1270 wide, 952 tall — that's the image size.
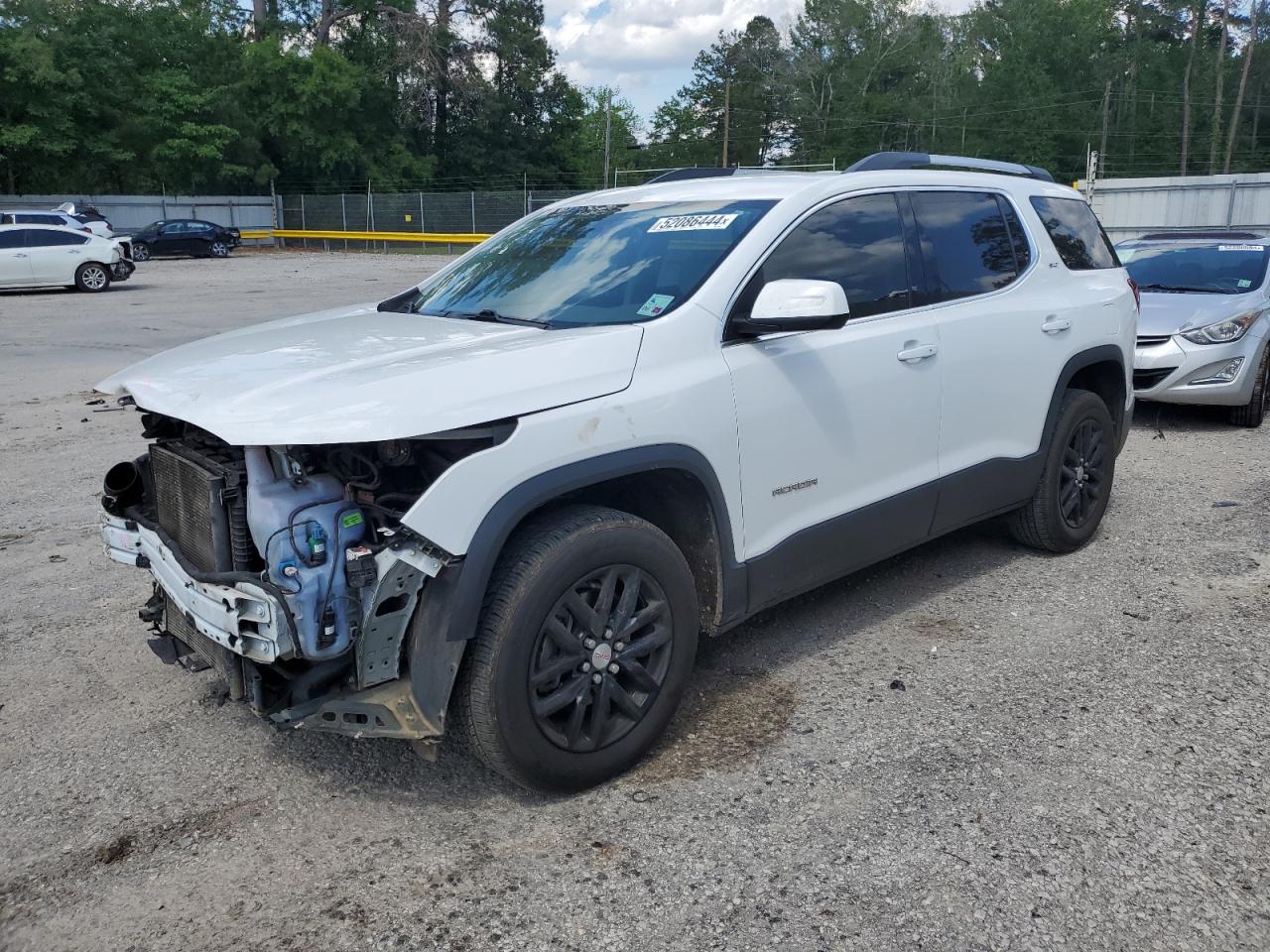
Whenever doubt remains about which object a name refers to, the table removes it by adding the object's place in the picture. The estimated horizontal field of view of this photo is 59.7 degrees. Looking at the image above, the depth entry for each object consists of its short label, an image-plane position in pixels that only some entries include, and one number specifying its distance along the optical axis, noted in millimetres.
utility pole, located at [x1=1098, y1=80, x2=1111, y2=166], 68000
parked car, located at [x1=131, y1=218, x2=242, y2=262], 36688
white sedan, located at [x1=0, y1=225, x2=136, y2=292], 22344
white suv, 3062
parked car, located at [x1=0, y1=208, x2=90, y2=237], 24612
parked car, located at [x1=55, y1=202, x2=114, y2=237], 29703
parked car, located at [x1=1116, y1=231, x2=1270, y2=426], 8750
